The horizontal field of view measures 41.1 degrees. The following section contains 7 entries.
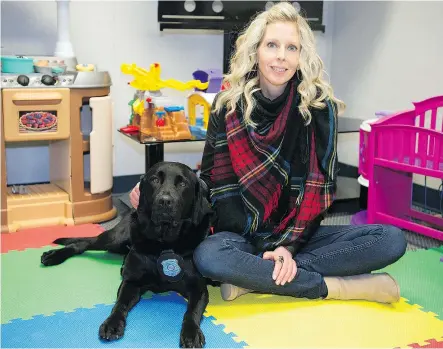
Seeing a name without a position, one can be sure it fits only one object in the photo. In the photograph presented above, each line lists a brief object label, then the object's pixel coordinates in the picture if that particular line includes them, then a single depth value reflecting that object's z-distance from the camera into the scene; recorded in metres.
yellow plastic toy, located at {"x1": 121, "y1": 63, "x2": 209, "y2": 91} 2.54
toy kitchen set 2.40
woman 1.71
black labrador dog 1.60
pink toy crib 2.27
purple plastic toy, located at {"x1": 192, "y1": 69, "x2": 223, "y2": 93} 2.69
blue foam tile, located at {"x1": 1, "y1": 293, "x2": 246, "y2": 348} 1.48
